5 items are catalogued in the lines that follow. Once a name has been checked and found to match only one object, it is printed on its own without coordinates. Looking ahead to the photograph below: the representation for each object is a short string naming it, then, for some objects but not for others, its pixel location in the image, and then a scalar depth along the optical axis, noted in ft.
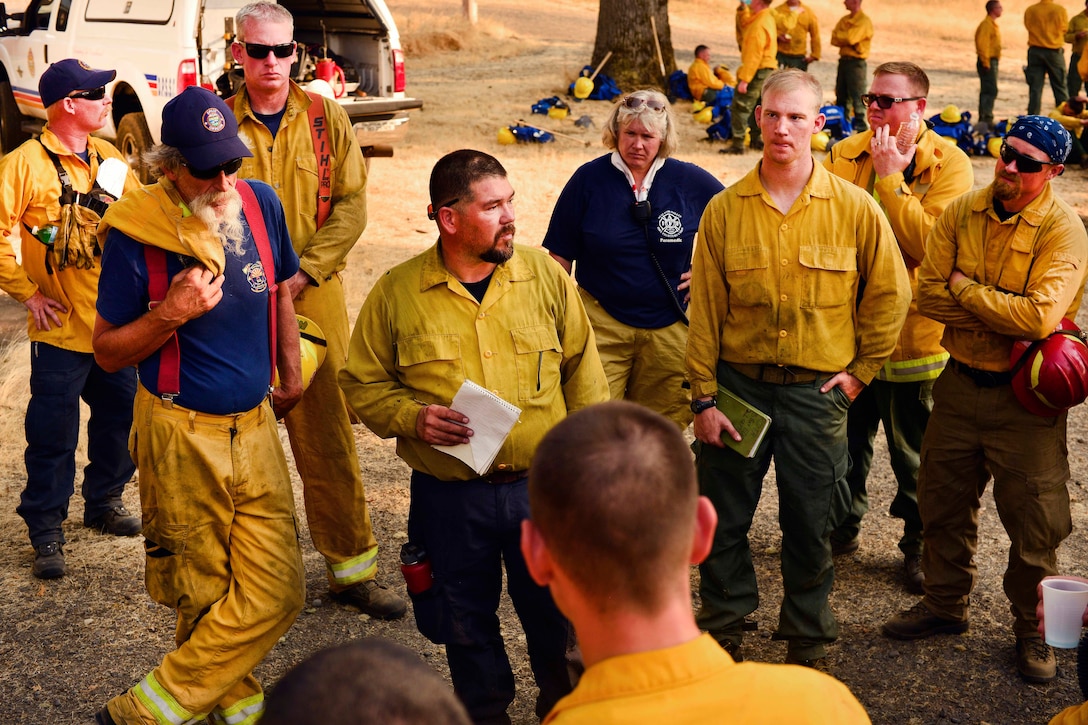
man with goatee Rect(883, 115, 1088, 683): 13.74
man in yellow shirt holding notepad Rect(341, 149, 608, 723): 12.14
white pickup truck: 33.42
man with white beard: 11.69
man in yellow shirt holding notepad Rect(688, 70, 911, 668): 13.66
